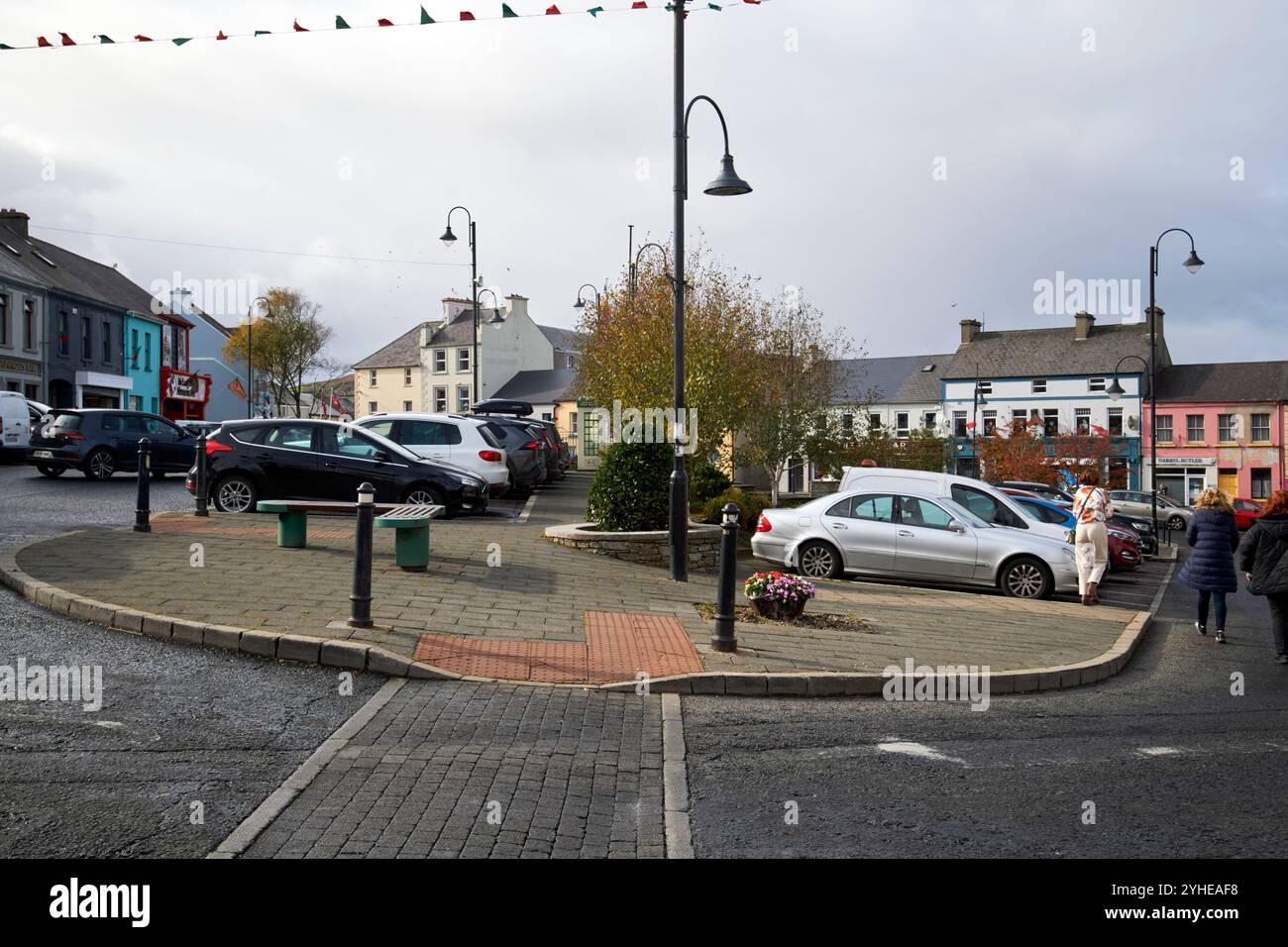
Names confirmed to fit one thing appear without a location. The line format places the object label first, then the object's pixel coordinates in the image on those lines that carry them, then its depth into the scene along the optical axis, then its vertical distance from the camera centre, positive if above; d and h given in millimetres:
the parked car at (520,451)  23953 -239
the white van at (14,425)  27984 +324
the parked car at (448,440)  21156 -2
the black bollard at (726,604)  8891 -1281
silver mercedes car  15523 -1446
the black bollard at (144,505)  13734 -813
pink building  60844 +676
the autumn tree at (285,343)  66375 +5681
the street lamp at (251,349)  59794 +5094
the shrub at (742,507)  20875 -1287
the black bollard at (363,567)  8453 -947
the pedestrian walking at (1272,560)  10180 -1074
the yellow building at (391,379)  79000 +4287
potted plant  10713 -1466
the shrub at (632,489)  15580 -672
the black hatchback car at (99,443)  22797 -89
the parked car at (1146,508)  39219 -2350
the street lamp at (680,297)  13727 +1753
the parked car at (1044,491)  28547 -1252
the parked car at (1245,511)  45844 -2781
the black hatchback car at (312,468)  16672 -419
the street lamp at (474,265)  34406 +5551
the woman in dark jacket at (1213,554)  11734 -1156
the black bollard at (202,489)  15906 -714
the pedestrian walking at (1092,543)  14867 -1319
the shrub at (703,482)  22562 -842
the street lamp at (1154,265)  32250 +5097
